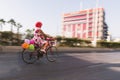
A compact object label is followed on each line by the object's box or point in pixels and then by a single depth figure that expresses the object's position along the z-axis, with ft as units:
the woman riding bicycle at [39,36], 12.18
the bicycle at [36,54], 12.20
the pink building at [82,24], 168.76
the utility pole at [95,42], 45.25
